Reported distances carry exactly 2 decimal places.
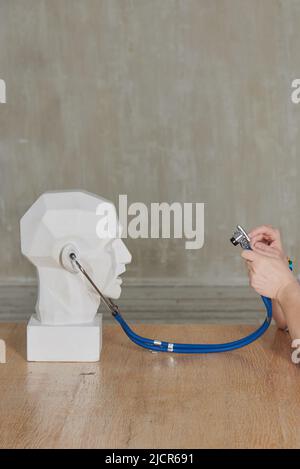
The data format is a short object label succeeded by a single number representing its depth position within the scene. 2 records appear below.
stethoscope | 2.03
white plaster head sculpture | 1.97
